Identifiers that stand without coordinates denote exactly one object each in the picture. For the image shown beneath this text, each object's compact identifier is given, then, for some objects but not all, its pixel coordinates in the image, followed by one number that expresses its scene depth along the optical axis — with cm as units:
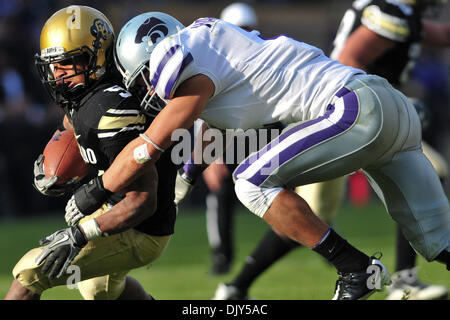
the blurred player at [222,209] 1316
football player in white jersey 671
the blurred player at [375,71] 962
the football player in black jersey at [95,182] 686
